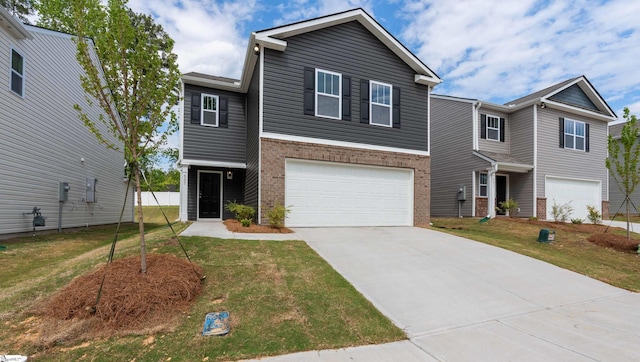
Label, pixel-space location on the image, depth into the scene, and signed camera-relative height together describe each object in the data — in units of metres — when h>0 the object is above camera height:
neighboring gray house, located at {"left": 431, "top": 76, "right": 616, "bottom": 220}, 16.36 +2.09
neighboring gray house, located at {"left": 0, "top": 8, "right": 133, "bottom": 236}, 9.40 +1.80
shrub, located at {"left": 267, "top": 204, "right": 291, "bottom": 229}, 9.53 -0.78
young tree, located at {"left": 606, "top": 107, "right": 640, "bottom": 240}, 10.64 +1.50
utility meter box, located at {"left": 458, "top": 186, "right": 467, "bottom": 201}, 16.61 -0.15
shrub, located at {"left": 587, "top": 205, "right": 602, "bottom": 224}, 16.00 -1.23
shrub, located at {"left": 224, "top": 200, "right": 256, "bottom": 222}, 10.06 -0.74
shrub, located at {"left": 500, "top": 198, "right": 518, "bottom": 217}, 16.00 -0.77
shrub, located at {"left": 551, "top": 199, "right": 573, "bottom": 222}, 15.79 -1.04
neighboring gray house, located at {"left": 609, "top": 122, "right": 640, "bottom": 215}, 22.11 -0.40
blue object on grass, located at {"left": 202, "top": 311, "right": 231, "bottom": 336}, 3.73 -1.63
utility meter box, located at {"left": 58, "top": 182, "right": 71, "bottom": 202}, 11.84 -0.19
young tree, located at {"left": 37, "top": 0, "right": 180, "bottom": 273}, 4.50 +1.66
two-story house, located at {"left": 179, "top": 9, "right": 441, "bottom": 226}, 10.35 +2.14
